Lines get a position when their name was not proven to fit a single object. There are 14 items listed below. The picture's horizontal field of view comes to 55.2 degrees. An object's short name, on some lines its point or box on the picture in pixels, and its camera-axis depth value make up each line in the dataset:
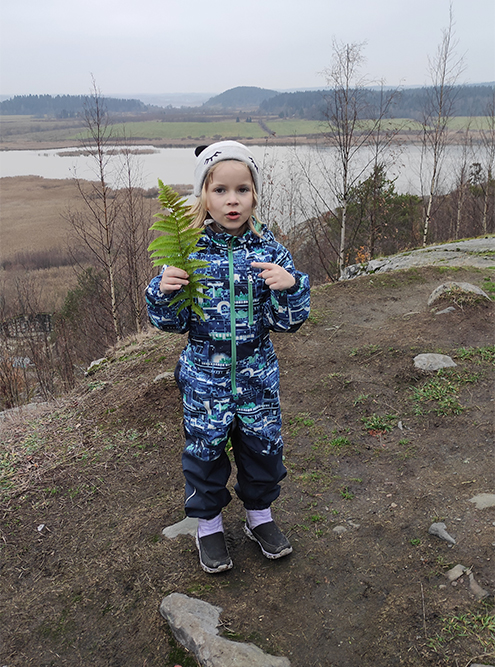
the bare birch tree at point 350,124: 9.50
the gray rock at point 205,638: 1.93
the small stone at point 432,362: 4.39
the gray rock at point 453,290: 5.81
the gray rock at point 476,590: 2.16
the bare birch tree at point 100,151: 10.90
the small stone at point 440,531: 2.51
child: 2.15
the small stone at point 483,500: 2.73
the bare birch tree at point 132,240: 12.50
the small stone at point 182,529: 2.75
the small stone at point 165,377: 4.93
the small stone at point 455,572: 2.28
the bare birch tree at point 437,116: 14.09
